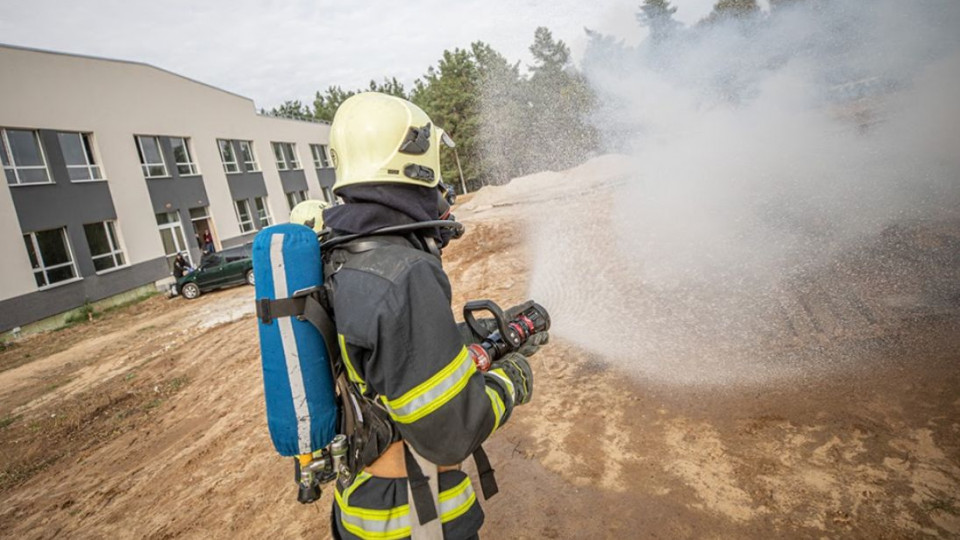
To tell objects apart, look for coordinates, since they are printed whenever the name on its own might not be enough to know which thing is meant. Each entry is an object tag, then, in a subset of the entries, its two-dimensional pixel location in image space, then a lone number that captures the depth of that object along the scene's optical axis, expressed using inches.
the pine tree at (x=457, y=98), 1328.7
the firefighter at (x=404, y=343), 53.9
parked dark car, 596.4
